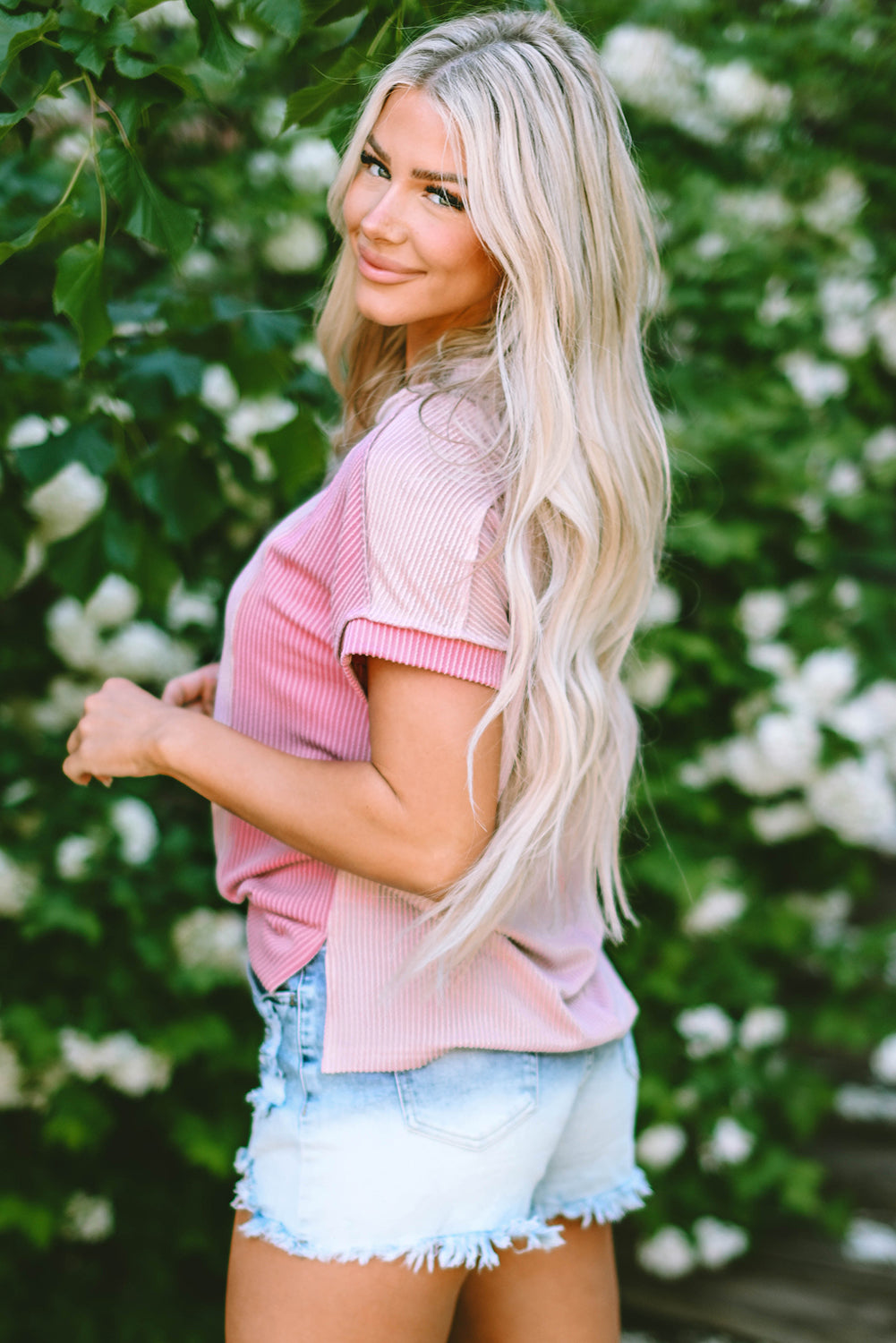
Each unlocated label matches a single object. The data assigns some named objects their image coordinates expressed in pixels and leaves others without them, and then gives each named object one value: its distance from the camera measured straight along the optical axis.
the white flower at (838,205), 2.59
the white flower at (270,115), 2.31
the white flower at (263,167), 2.33
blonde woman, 0.99
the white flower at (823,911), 2.61
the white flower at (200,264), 2.25
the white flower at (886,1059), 2.49
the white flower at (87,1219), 2.02
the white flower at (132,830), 1.97
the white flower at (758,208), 2.55
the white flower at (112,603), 2.01
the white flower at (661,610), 2.31
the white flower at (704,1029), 2.38
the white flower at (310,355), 2.09
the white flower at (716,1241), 2.41
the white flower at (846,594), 2.51
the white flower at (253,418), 2.17
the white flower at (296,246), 2.31
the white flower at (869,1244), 2.56
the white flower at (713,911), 2.41
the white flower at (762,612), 2.43
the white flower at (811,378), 2.50
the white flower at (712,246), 2.49
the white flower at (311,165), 2.26
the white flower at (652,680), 2.32
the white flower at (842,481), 2.50
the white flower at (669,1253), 2.39
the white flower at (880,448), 2.60
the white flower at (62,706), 2.11
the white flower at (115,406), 1.68
